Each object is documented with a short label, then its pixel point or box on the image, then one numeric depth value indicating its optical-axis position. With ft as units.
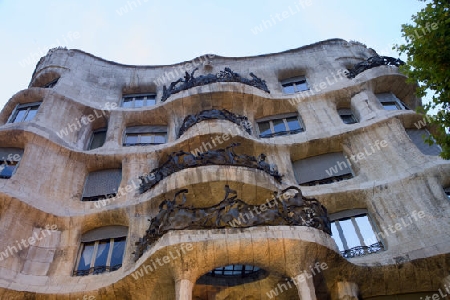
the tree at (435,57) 29.60
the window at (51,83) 62.03
